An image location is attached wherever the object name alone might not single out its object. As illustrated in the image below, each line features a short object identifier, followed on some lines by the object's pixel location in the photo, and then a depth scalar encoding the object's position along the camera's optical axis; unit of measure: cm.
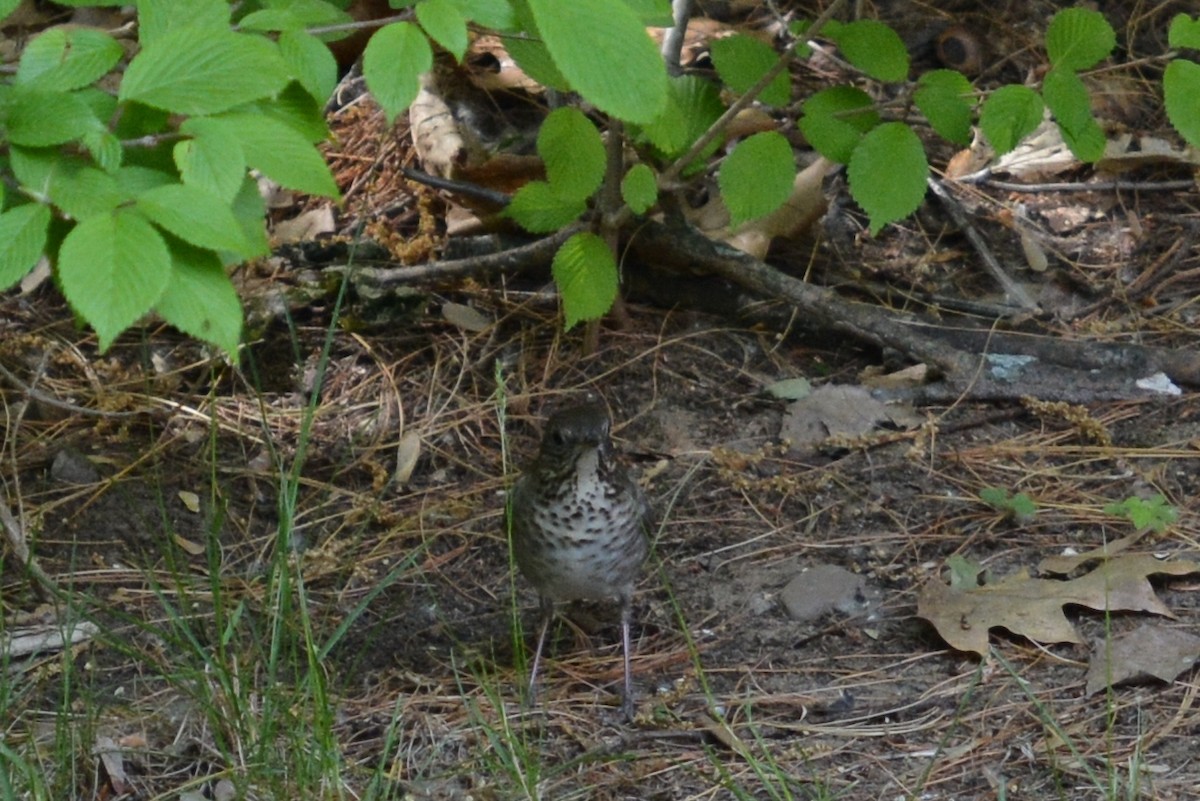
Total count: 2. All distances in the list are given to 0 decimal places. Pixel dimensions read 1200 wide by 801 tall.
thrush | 720
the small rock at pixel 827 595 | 752
